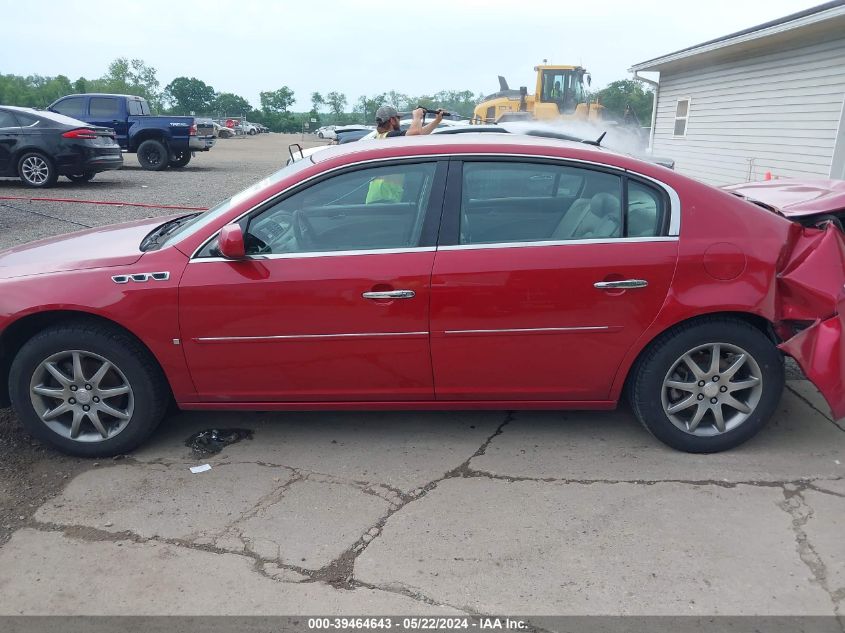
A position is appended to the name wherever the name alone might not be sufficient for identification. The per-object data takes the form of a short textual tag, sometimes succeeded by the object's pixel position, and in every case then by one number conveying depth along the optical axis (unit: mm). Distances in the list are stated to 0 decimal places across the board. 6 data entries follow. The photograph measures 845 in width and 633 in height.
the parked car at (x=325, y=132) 61941
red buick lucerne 3371
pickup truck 17438
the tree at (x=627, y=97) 51312
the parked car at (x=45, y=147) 12578
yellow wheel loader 22469
